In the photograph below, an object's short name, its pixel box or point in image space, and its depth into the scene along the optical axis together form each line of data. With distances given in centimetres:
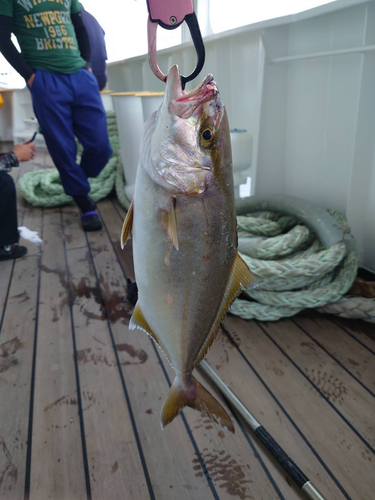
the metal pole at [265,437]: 126
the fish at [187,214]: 76
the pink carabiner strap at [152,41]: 66
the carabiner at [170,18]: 65
